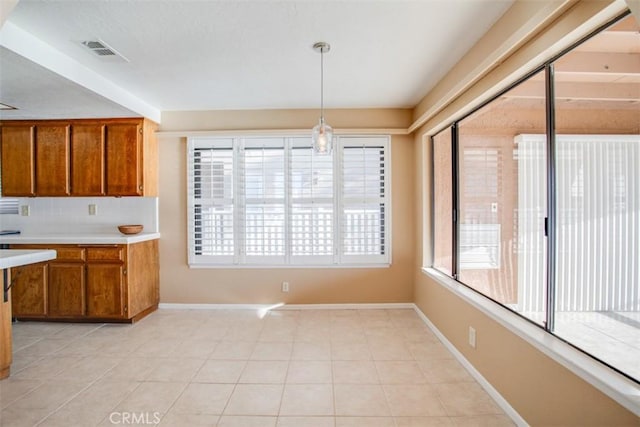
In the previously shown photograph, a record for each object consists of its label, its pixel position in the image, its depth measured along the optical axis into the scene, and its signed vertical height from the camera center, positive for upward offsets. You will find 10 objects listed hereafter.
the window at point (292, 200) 3.79 +0.15
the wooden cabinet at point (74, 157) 3.52 +0.67
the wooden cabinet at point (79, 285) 3.29 -0.79
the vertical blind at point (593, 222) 1.31 -0.06
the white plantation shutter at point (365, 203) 3.79 +0.11
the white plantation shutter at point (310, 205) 3.79 +0.08
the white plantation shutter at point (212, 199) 3.81 +0.17
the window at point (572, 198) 1.32 +0.06
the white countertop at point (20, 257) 2.13 -0.33
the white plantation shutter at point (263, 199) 3.80 +0.17
